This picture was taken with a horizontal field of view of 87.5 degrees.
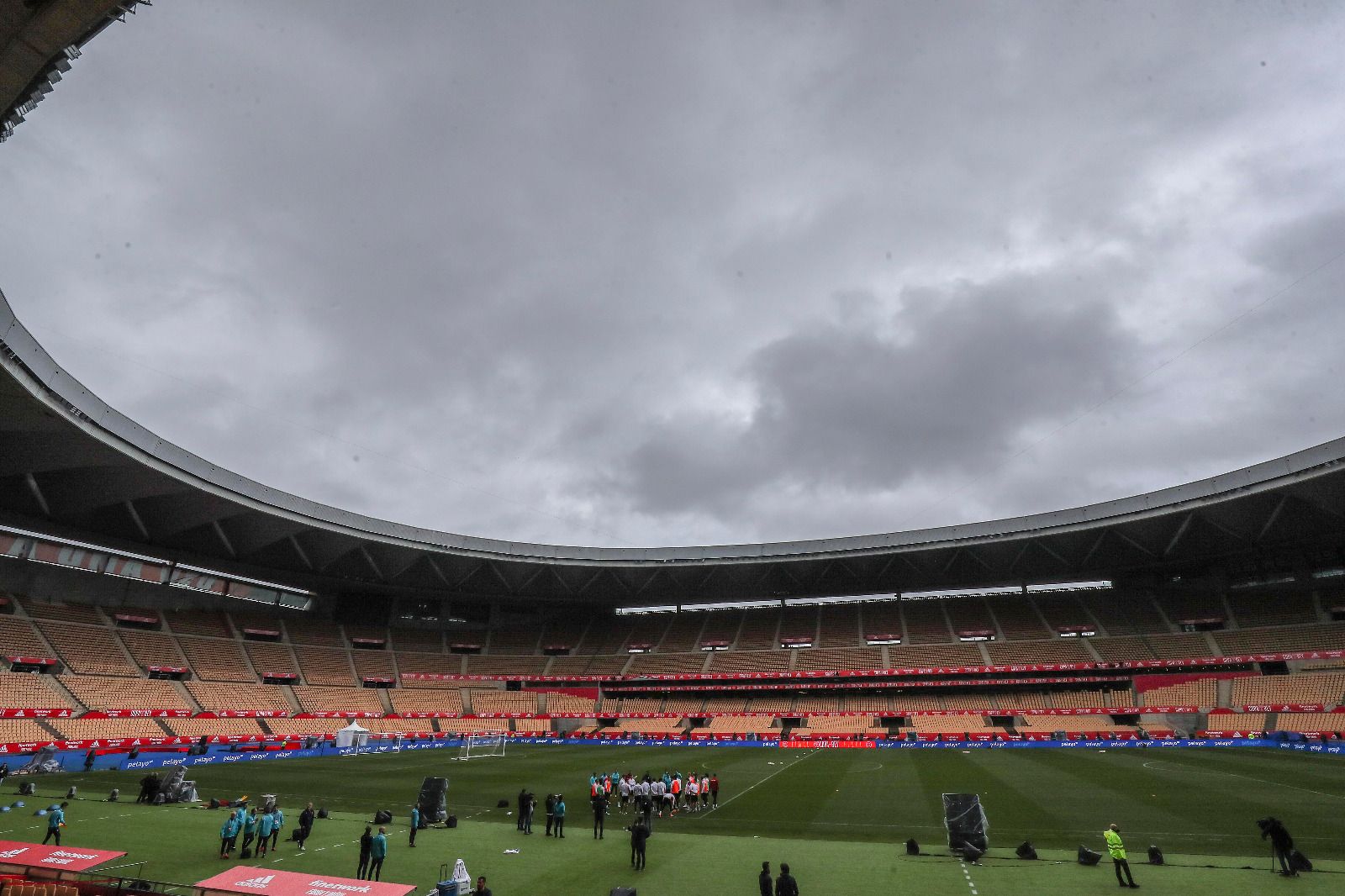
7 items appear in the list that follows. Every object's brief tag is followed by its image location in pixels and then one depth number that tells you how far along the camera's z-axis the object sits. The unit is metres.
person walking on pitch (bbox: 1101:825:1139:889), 13.68
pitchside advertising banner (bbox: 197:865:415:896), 10.82
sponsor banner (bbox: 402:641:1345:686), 52.12
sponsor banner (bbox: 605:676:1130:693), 57.84
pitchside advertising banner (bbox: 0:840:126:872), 12.81
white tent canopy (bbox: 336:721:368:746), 46.34
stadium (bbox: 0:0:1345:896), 17.41
